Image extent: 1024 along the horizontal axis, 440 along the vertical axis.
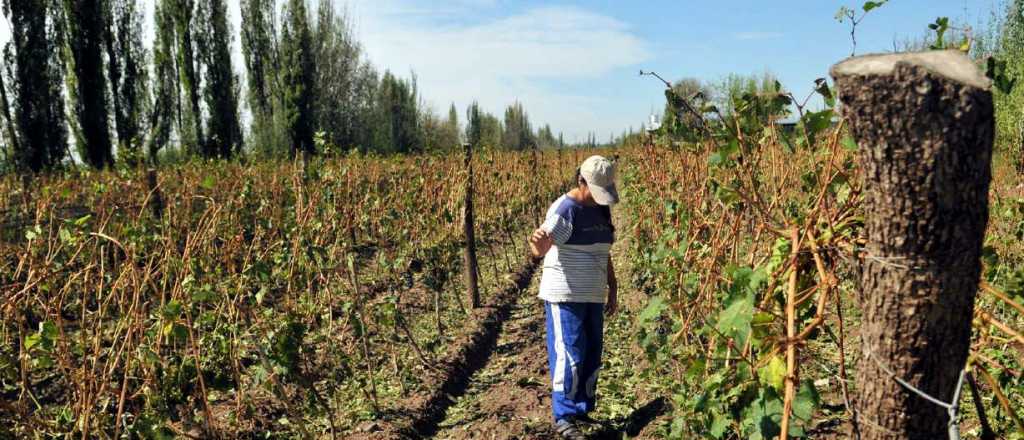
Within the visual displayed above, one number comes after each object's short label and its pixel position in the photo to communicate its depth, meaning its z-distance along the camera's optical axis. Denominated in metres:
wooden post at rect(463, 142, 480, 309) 6.38
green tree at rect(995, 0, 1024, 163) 15.80
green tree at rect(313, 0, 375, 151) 28.98
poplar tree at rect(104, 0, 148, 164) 20.73
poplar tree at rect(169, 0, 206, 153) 23.94
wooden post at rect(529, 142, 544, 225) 12.51
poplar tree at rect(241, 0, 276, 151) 26.73
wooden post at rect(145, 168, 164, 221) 7.16
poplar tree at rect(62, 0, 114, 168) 18.92
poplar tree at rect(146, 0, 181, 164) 22.69
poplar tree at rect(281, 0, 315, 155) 25.78
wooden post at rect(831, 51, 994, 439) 1.17
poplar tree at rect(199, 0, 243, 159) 24.27
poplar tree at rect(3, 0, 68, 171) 17.88
